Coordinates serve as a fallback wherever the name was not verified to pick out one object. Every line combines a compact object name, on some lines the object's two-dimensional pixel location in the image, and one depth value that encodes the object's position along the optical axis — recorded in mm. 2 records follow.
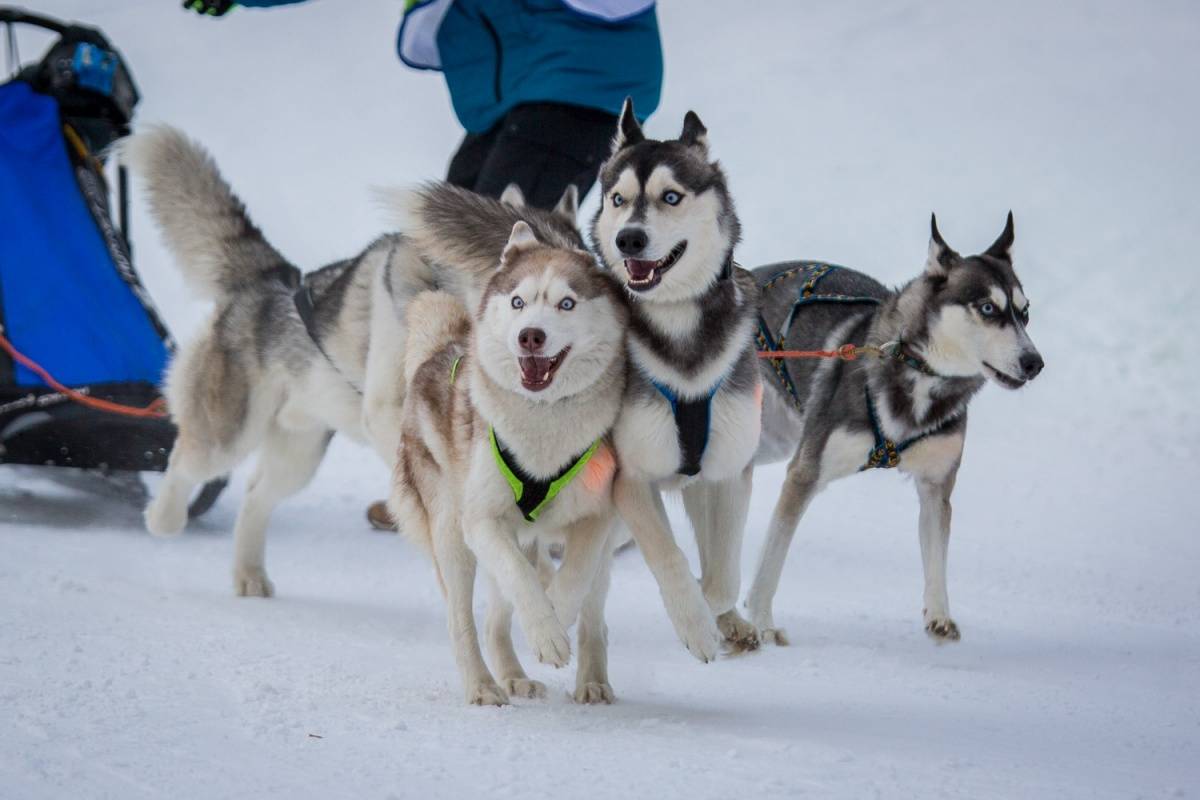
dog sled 9930
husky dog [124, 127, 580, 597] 7891
